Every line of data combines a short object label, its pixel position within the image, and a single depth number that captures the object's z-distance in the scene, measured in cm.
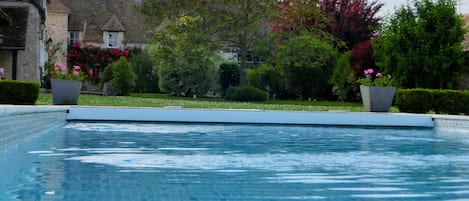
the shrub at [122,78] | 3328
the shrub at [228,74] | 3706
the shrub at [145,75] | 3875
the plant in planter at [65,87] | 1739
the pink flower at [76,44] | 4315
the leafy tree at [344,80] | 2984
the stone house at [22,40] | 2650
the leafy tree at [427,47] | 2445
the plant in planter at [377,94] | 1815
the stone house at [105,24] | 4722
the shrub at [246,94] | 3008
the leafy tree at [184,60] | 2950
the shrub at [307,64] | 2922
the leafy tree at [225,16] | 2970
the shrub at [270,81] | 3506
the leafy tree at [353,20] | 3350
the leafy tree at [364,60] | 2839
